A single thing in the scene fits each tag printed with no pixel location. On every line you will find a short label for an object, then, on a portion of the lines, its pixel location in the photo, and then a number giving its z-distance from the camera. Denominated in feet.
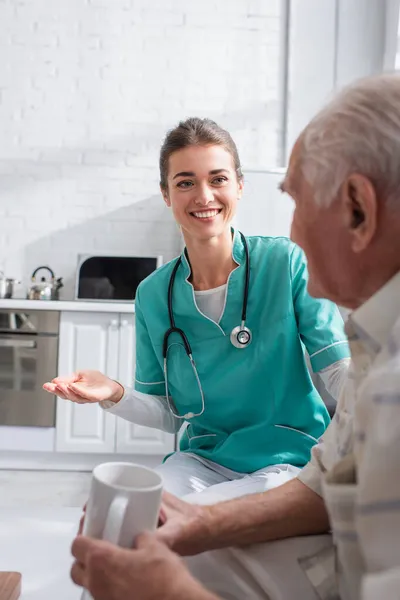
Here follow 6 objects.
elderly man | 1.93
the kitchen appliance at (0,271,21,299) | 12.48
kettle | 12.37
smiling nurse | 4.92
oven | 11.32
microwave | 12.69
